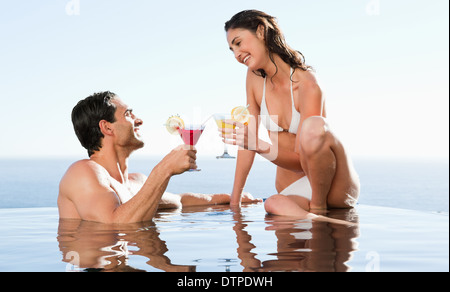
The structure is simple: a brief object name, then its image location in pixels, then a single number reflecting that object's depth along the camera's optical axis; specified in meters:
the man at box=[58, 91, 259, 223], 3.72
